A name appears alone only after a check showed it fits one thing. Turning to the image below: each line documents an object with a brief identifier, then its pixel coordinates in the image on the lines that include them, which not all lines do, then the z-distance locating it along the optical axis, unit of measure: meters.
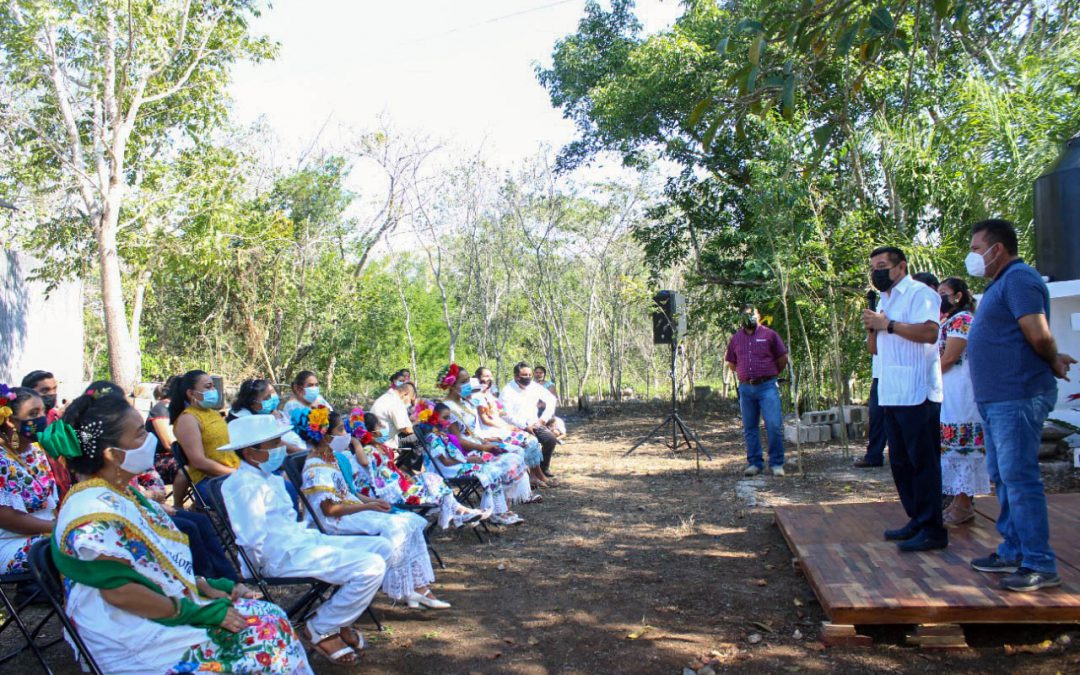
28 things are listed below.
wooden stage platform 3.29
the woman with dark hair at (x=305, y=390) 6.51
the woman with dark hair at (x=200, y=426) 4.99
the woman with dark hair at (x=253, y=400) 5.27
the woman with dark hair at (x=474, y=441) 6.64
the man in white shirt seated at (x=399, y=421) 7.02
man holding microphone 4.14
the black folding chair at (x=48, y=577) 2.58
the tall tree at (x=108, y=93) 11.99
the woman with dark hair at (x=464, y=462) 6.29
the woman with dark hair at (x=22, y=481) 3.62
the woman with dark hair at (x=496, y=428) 7.61
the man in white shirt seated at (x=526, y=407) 8.76
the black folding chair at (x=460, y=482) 6.20
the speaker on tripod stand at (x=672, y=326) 10.84
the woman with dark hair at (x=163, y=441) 6.18
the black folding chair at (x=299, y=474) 4.12
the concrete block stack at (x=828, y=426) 10.66
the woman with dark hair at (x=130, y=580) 2.41
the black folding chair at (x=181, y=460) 5.12
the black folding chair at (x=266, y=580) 3.55
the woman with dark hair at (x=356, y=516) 4.16
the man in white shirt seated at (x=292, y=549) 3.54
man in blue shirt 3.43
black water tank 7.94
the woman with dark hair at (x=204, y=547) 3.56
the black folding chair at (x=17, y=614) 3.12
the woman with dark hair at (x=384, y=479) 5.06
